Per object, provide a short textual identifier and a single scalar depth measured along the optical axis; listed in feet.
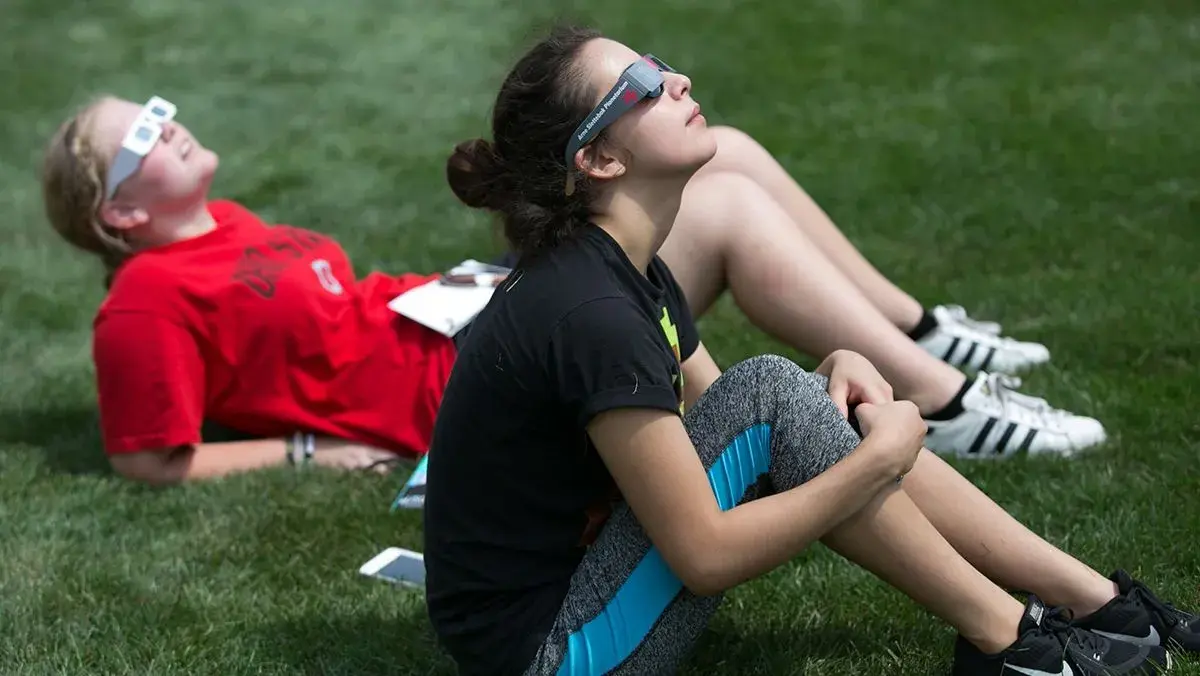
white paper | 28.60
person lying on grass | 26.37
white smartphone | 24.04
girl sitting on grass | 16.63
